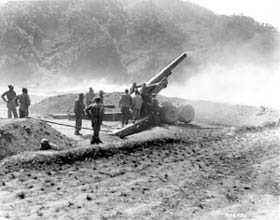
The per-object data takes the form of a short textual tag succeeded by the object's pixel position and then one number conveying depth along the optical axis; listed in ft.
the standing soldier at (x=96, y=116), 36.14
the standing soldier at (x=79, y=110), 44.52
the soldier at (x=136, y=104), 51.31
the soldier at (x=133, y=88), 55.80
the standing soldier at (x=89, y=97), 55.31
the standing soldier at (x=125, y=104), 49.67
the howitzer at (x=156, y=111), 53.40
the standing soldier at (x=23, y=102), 44.01
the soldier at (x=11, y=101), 47.11
